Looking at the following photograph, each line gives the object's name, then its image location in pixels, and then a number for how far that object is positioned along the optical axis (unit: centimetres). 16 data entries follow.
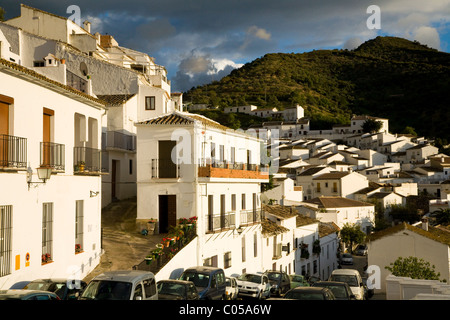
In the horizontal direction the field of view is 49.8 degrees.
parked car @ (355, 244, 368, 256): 6243
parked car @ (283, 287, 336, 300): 1630
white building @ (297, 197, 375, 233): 5728
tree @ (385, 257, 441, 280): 2833
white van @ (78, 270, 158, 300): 1335
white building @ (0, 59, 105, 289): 1430
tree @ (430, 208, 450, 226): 6011
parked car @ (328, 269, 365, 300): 2427
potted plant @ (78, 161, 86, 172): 1875
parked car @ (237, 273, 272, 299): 2191
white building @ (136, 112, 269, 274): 2506
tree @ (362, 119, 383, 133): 13850
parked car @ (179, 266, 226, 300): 1817
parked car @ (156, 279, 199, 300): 1567
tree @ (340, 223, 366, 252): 5906
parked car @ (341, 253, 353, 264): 5228
